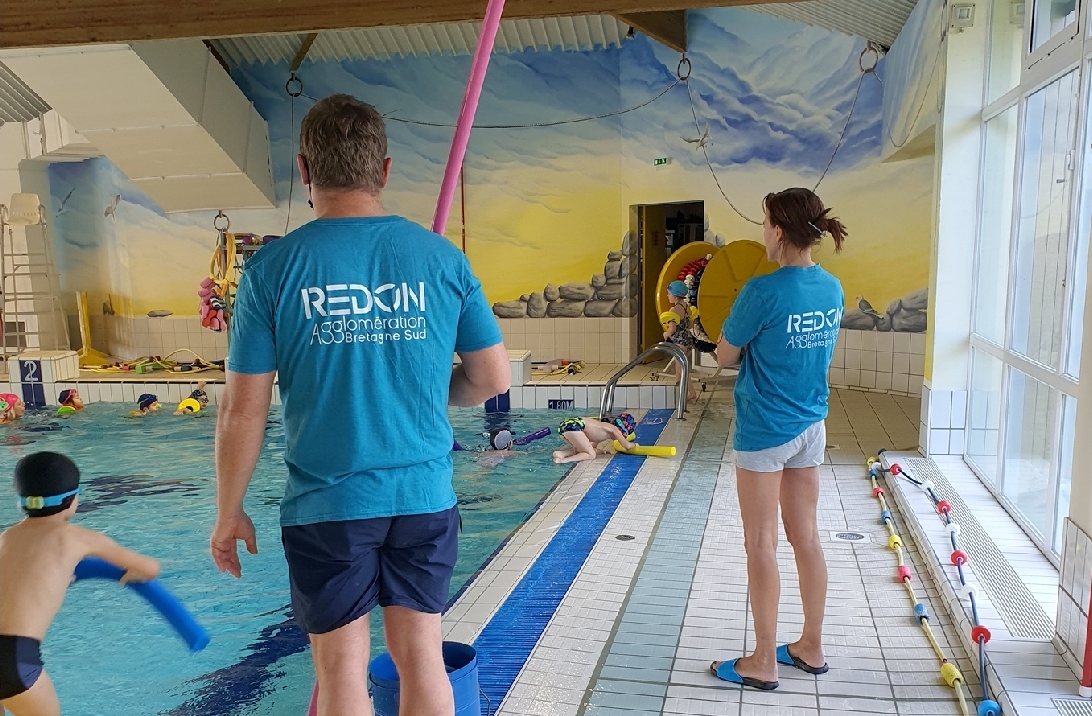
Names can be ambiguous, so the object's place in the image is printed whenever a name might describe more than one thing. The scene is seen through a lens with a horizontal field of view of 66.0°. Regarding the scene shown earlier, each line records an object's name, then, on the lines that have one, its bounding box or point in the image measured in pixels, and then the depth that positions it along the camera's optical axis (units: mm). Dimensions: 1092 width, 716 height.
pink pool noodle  1888
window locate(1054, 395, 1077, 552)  3418
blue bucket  2094
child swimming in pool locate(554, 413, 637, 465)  6234
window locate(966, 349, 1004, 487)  4930
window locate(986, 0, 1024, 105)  4836
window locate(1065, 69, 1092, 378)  3256
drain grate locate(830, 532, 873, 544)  4145
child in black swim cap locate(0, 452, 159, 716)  2266
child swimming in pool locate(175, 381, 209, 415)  8836
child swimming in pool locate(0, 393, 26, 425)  8469
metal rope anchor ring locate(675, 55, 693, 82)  9773
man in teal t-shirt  1560
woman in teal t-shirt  2473
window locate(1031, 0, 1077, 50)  3730
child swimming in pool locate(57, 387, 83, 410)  8922
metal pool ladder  7387
